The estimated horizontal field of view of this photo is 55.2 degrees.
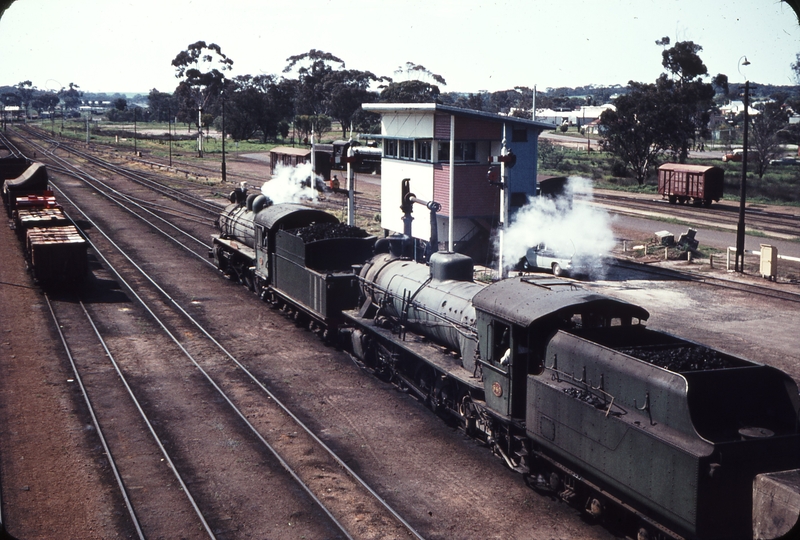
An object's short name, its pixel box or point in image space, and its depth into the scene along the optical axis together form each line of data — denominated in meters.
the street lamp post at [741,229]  32.47
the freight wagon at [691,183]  54.09
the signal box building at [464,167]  33.56
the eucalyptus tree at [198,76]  114.06
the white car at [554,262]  32.59
